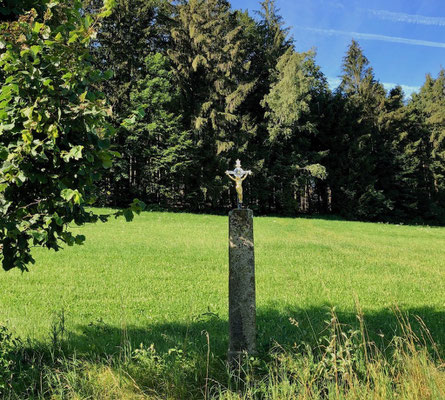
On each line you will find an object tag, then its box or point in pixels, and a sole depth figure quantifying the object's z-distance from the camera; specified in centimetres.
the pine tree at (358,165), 3388
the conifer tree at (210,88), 2788
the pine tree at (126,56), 2780
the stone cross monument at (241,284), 341
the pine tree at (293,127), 2798
